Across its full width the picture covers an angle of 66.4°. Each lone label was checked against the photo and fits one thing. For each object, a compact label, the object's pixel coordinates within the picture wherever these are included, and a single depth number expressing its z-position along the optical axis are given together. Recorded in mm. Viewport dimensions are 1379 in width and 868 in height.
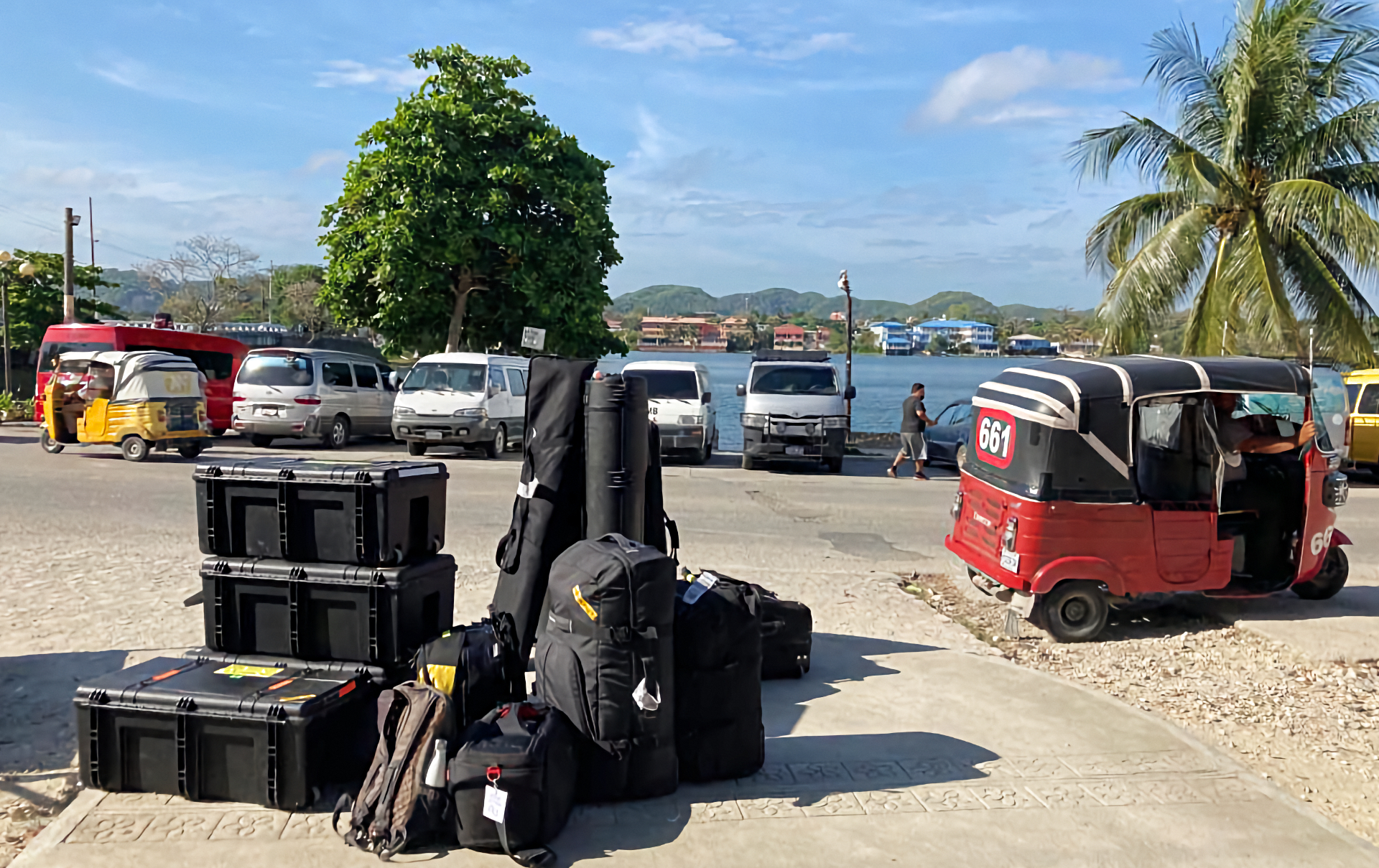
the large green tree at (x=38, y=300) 39156
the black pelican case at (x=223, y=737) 4203
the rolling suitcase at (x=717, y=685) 4555
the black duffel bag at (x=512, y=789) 3861
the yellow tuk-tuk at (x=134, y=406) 17219
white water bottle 3959
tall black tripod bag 5461
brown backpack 3914
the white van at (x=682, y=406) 19578
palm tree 20000
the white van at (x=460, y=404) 19641
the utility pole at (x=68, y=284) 27984
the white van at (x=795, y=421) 18609
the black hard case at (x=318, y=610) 4680
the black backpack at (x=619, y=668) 4227
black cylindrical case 5363
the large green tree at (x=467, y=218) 23344
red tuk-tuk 7445
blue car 20719
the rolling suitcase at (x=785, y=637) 6090
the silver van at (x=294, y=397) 20359
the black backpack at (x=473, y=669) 4375
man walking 18109
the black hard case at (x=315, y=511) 4734
